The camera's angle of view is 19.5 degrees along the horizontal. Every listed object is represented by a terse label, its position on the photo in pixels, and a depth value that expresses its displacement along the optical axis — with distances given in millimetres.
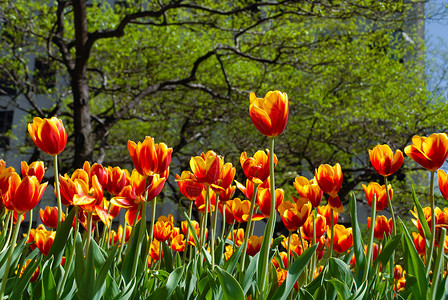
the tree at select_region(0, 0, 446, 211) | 9909
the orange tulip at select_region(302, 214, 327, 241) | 2480
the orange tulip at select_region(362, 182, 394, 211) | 2474
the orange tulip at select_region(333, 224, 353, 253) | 2496
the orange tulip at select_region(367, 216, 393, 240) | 2588
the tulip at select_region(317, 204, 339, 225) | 2557
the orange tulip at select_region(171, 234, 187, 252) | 2702
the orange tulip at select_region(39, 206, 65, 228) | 2568
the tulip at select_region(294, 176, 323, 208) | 2383
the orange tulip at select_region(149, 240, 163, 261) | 2666
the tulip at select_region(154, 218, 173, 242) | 2575
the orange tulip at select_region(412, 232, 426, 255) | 2575
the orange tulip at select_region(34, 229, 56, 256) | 2445
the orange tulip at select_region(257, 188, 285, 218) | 2378
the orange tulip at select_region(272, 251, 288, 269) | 2645
